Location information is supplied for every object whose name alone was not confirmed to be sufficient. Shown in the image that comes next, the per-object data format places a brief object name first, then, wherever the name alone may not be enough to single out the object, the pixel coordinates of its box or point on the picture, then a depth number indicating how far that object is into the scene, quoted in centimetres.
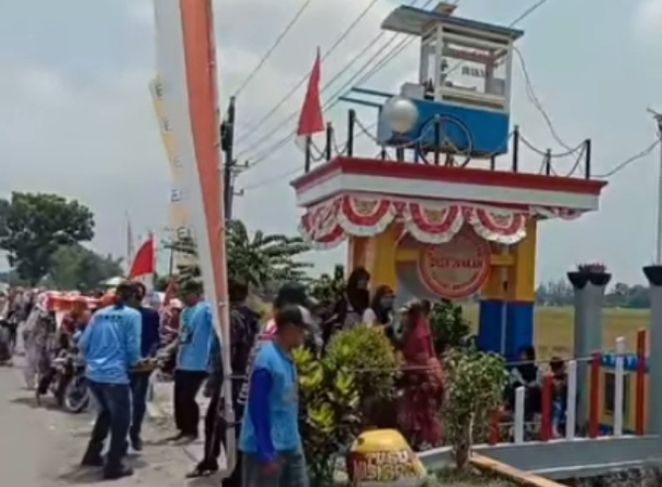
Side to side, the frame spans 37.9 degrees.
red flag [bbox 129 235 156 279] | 1566
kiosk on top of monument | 1216
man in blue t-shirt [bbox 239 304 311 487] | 527
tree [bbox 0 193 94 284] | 6744
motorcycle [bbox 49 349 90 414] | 1327
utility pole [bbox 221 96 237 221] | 2130
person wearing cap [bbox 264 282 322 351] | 604
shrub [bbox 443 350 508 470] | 807
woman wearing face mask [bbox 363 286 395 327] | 1014
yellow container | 686
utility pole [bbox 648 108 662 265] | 1571
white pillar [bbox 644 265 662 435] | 1045
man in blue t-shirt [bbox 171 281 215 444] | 974
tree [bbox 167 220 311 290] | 1912
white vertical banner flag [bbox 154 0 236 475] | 696
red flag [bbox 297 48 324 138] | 1376
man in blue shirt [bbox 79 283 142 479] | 864
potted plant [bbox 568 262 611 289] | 1209
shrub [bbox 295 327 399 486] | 713
